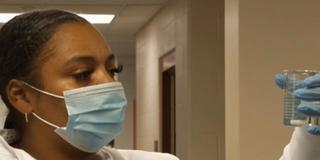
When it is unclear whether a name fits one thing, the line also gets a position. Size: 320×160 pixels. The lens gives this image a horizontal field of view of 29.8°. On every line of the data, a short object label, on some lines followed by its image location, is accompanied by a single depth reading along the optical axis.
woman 1.37
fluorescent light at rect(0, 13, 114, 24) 5.99
